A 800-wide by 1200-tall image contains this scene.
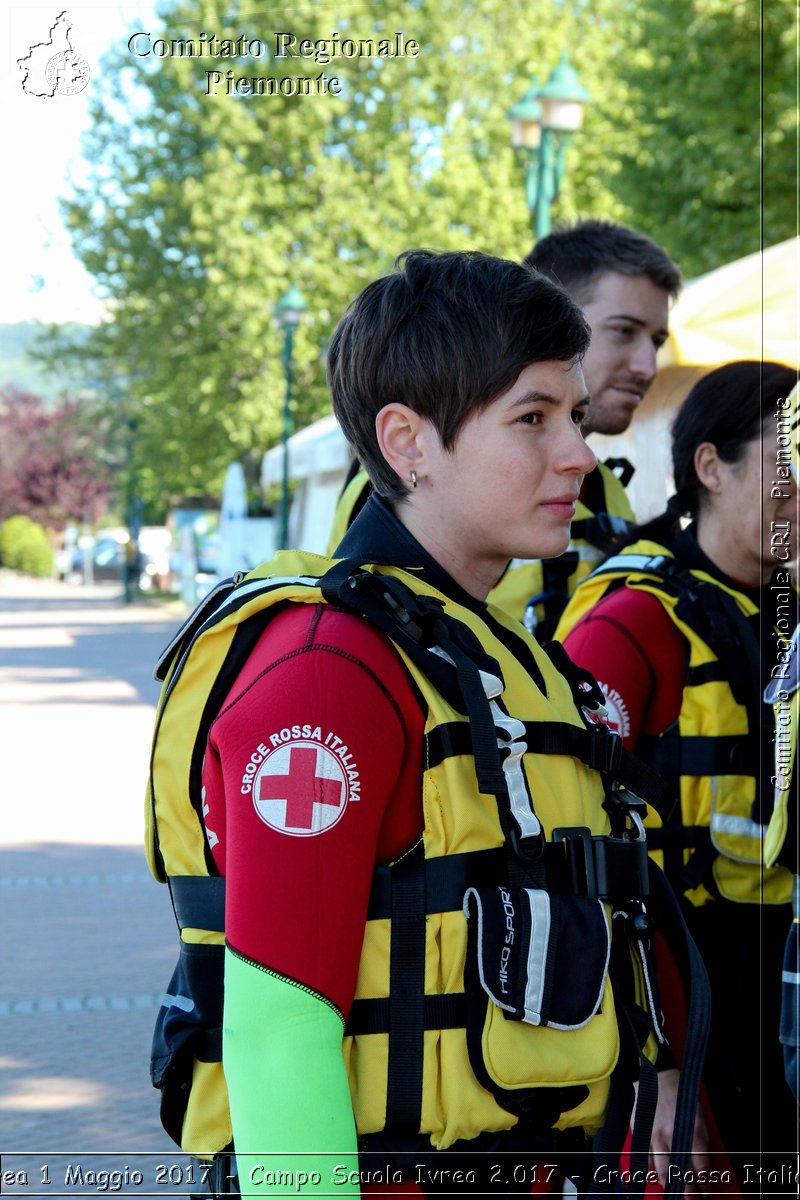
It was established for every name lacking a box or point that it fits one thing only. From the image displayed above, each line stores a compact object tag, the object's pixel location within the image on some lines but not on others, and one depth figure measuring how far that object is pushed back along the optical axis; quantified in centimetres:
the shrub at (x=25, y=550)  5925
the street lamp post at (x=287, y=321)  2314
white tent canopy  1712
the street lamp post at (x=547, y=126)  1139
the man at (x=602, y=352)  351
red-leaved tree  7000
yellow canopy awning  553
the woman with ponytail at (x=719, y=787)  281
